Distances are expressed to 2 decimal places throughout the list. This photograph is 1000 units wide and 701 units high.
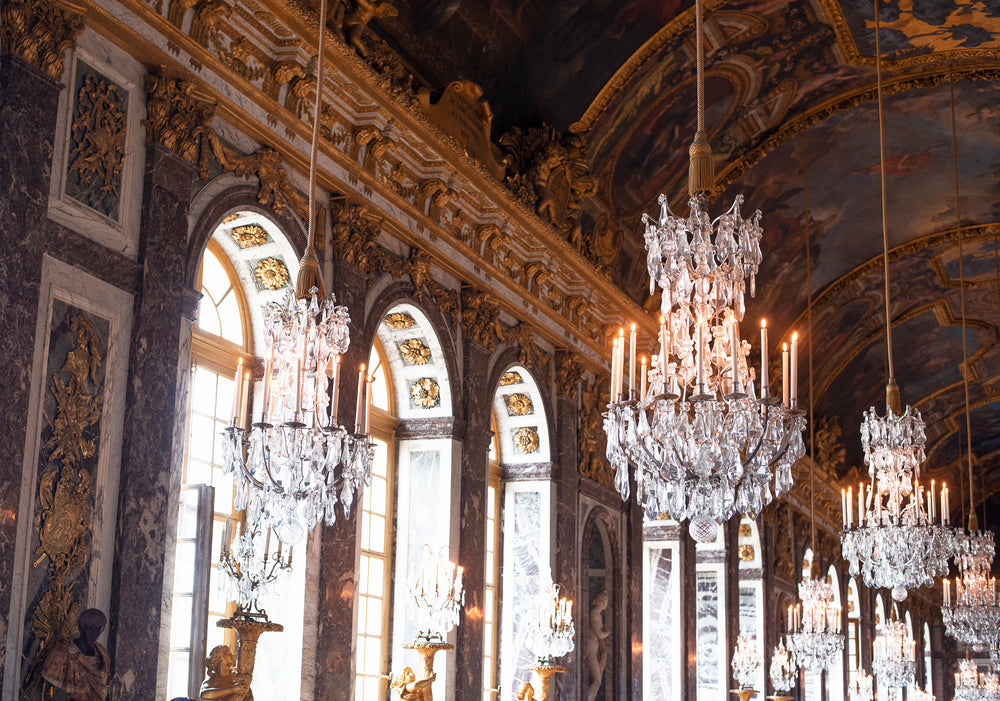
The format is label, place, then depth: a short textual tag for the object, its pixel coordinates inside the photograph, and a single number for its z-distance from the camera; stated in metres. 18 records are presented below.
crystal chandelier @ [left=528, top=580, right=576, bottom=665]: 12.59
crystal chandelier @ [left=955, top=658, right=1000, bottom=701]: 31.59
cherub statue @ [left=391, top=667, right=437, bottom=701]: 10.08
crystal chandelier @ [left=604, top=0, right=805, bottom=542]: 6.78
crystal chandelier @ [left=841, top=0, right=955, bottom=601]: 11.70
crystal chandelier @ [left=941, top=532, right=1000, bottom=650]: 19.66
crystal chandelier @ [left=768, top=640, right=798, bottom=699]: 20.61
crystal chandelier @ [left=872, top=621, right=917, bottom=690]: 24.72
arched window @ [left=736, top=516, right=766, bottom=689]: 24.00
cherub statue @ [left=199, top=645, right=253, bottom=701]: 7.52
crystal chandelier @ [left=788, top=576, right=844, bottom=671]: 19.06
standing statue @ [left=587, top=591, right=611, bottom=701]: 14.93
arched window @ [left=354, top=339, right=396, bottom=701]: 11.11
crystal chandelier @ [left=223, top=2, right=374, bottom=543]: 7.05
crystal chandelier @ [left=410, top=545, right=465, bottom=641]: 10.23
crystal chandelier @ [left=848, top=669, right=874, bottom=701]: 24.47
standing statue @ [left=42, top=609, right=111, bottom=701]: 6.61
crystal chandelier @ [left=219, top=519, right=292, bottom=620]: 7.71
